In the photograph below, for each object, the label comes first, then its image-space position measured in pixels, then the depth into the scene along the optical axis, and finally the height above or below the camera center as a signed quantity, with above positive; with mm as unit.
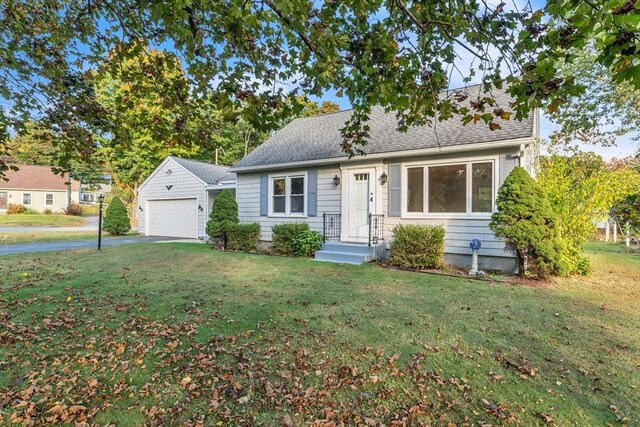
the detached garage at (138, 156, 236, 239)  16172 +726
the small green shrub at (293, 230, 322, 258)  9930 -916
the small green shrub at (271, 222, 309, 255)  10320 -701
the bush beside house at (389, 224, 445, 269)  7992 -799
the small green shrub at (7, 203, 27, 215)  30656 -45
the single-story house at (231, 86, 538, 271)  8039 +824
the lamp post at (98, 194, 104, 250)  12406 +411
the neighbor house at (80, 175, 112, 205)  39662 +2096
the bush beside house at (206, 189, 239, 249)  11773 -168
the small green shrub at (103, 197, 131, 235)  17531 -449
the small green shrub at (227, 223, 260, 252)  11312 -835
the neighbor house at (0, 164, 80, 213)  32750 +1872
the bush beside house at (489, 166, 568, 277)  6840 -245
